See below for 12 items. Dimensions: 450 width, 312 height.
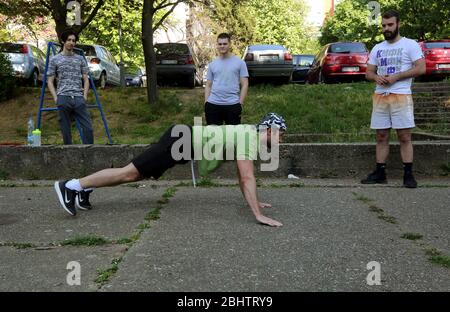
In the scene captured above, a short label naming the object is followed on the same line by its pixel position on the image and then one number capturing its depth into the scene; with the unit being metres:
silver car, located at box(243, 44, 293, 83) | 16.36
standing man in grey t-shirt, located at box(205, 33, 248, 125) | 6.80
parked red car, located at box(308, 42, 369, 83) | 16.91
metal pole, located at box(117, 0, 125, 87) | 22.77
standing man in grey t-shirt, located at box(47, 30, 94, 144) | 7.65
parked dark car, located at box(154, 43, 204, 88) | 17.81
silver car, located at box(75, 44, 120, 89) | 18.03
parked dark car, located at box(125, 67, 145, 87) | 35.28
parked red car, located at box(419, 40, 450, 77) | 17.39
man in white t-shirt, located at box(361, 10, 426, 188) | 6.78
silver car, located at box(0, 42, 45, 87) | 15.91
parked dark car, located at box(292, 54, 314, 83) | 22.36
